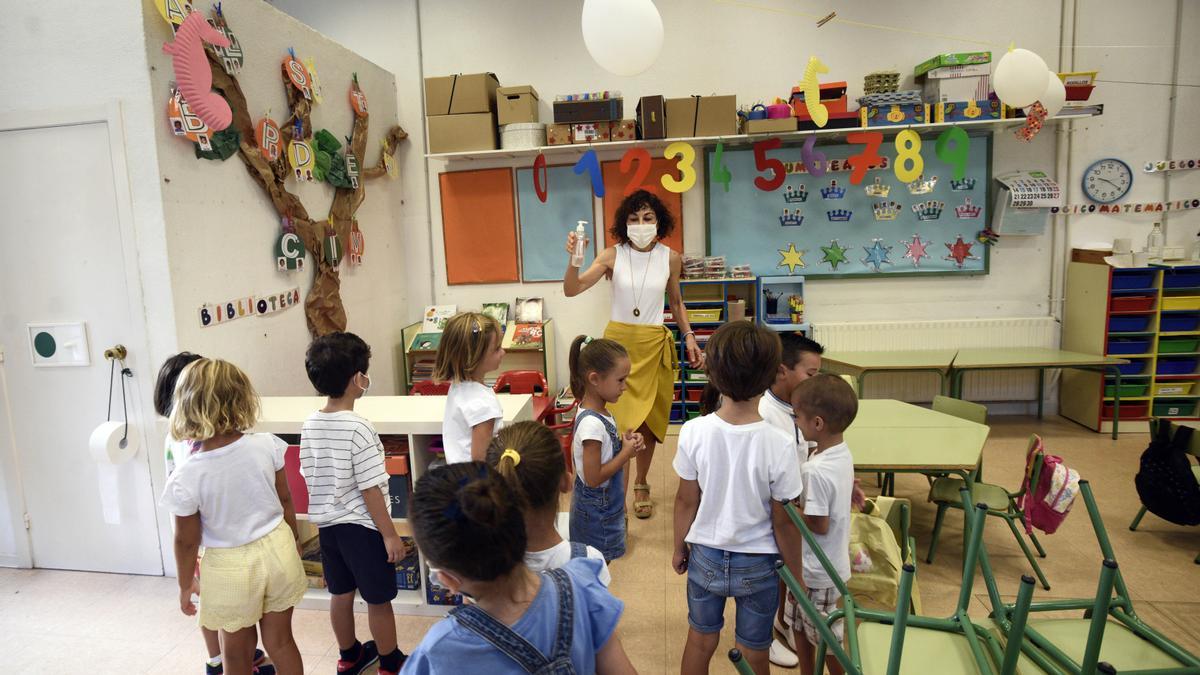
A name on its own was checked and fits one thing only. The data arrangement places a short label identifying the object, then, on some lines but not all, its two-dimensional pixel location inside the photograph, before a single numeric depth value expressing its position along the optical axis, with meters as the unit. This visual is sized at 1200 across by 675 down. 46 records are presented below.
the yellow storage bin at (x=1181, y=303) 4.79
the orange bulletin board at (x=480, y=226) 5.52
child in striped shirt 2.08
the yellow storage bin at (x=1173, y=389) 4.95
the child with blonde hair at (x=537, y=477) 1.38
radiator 5.28
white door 3.04
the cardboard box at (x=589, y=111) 4.96
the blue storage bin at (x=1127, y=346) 4.97
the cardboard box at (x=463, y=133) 5.07
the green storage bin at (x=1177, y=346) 4.90
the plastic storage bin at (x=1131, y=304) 4.86
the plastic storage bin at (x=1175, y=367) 4.96
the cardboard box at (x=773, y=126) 4.85
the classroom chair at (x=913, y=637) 1.09
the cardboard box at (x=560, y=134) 5.05
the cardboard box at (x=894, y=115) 4.82
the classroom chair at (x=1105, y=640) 1.30
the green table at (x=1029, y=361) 4.69
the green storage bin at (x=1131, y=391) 4.96
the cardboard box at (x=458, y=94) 5.00
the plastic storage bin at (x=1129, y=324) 4.94
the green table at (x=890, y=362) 4.78
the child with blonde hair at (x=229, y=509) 1.92
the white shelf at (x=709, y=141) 4.87
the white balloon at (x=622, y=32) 3.20
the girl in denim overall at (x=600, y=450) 2.28
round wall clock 5.12
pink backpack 2.62
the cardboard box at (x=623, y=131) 5.03
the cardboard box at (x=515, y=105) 5.05
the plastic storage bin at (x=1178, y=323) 4.89
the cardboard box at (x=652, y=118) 4.93
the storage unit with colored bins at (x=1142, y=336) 4.82
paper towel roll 2.92
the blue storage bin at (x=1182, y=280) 4.81
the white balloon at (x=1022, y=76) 3.94
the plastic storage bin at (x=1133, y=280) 4.85
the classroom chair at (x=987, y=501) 2.97
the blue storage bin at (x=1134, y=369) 5.00
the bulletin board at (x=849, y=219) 5.22
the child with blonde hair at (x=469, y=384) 2.23
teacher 3.59
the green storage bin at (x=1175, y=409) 4.98
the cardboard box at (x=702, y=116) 4.91
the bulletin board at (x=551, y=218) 5.44
